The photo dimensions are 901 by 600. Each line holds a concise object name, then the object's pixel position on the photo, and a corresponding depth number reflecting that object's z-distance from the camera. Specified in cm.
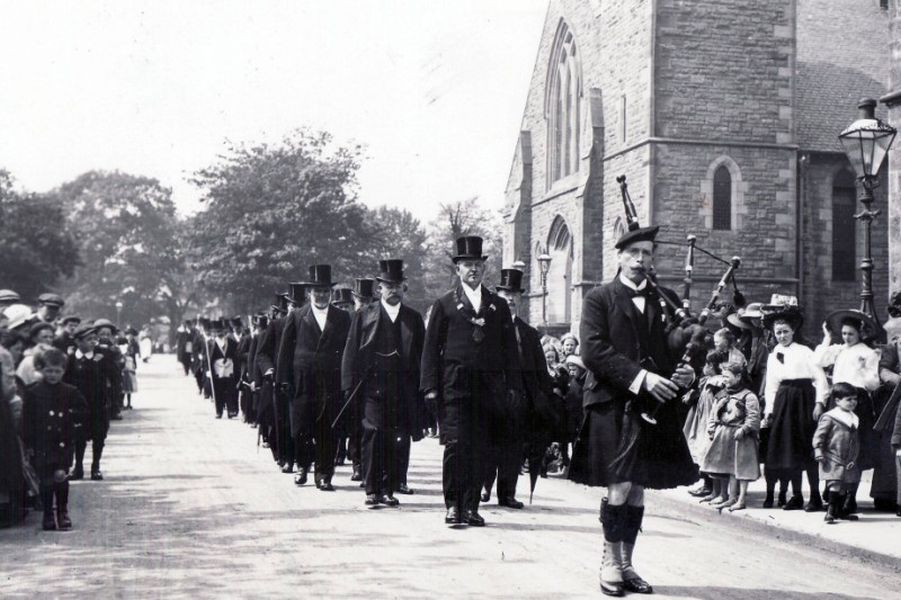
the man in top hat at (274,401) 1294
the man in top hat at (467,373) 885
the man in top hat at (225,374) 2316
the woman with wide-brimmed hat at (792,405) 1016
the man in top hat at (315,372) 1161
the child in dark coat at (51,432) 855
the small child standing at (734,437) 1002
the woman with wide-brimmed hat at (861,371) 994
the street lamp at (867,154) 1184
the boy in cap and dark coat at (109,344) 1287
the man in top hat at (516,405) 922
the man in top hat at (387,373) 1030
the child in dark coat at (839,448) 927
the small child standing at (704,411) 1063
